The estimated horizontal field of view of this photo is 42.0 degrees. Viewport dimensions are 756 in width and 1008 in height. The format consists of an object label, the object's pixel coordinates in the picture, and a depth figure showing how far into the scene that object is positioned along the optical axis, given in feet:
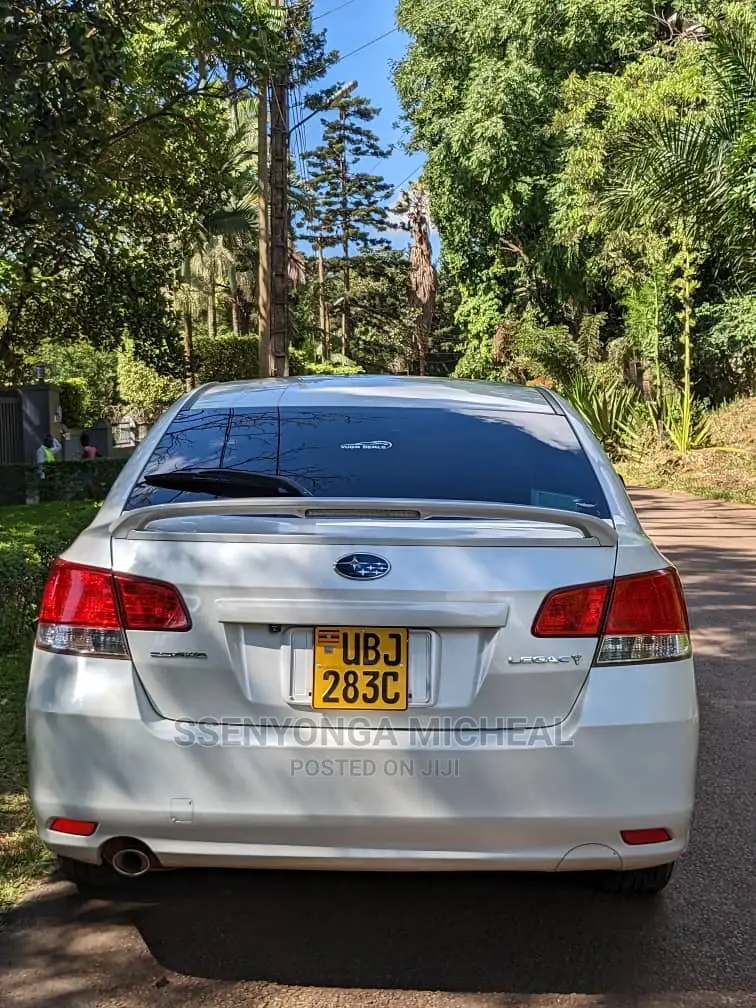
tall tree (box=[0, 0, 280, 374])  23.03
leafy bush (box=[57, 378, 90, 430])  93.35
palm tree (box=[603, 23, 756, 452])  43.55
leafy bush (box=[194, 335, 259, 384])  112.57
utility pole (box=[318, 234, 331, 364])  163.43
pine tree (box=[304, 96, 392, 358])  180.75
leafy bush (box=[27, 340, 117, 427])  129.49
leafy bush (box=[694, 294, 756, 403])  72.74
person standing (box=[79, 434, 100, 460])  72.02
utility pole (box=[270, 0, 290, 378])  45.55
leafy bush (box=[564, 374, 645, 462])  69.41
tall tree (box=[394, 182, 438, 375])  136.87
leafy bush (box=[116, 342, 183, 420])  113.91
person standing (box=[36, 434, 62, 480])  57.06
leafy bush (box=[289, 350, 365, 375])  116.47
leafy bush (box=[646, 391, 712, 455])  63.77
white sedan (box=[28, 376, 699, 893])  8.11
